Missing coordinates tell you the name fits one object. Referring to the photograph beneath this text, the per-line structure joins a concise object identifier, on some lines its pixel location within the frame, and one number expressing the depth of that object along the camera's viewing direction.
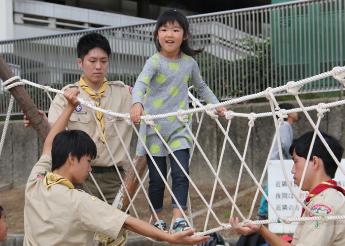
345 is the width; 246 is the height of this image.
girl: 4.87
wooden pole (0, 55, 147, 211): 5.17
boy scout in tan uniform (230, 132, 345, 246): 3.74
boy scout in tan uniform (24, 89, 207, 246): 3.94
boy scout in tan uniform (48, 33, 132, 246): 5.08
